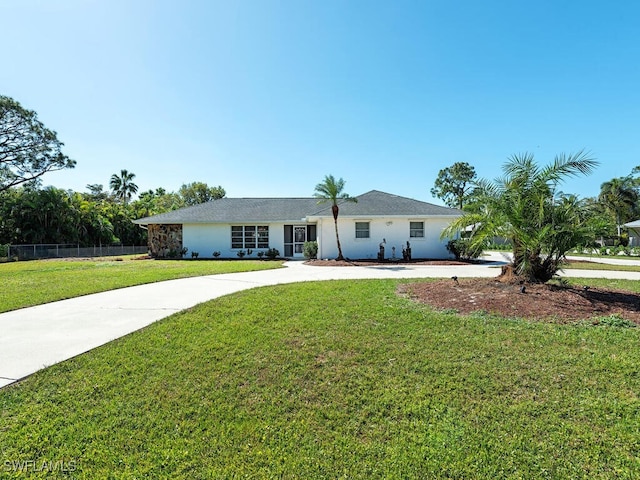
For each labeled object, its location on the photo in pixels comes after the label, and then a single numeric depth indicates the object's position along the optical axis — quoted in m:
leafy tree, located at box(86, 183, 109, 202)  51.88
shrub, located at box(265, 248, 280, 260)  20.25
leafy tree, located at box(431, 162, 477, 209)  50.59
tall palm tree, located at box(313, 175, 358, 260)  17.53
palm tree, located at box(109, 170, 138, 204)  50.03
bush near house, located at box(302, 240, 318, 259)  18.92
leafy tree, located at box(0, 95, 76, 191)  28.31
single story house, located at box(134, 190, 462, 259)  19.00
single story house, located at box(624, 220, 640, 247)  31.88
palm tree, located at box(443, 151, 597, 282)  6.80
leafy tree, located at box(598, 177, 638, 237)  37.78
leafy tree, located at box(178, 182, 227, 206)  47.38
